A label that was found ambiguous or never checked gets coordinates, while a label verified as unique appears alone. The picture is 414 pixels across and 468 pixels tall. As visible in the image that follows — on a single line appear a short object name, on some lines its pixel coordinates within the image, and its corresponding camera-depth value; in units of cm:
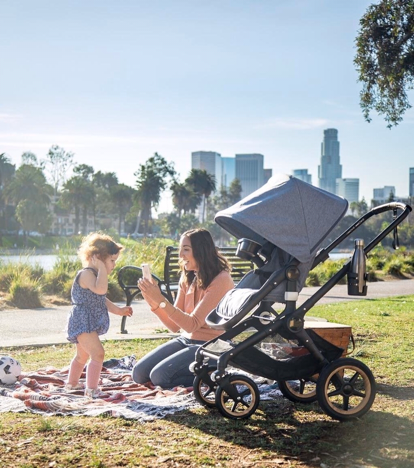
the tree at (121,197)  12719
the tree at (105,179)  13725
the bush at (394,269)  2330
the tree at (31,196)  9881
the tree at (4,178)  10812
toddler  555
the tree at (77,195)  10661
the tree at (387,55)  1414
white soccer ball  596
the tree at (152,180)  10888
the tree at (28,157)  11400
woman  560
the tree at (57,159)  9375
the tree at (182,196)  11588
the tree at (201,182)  12231
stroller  479
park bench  933
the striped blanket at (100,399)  496
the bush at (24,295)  1282
